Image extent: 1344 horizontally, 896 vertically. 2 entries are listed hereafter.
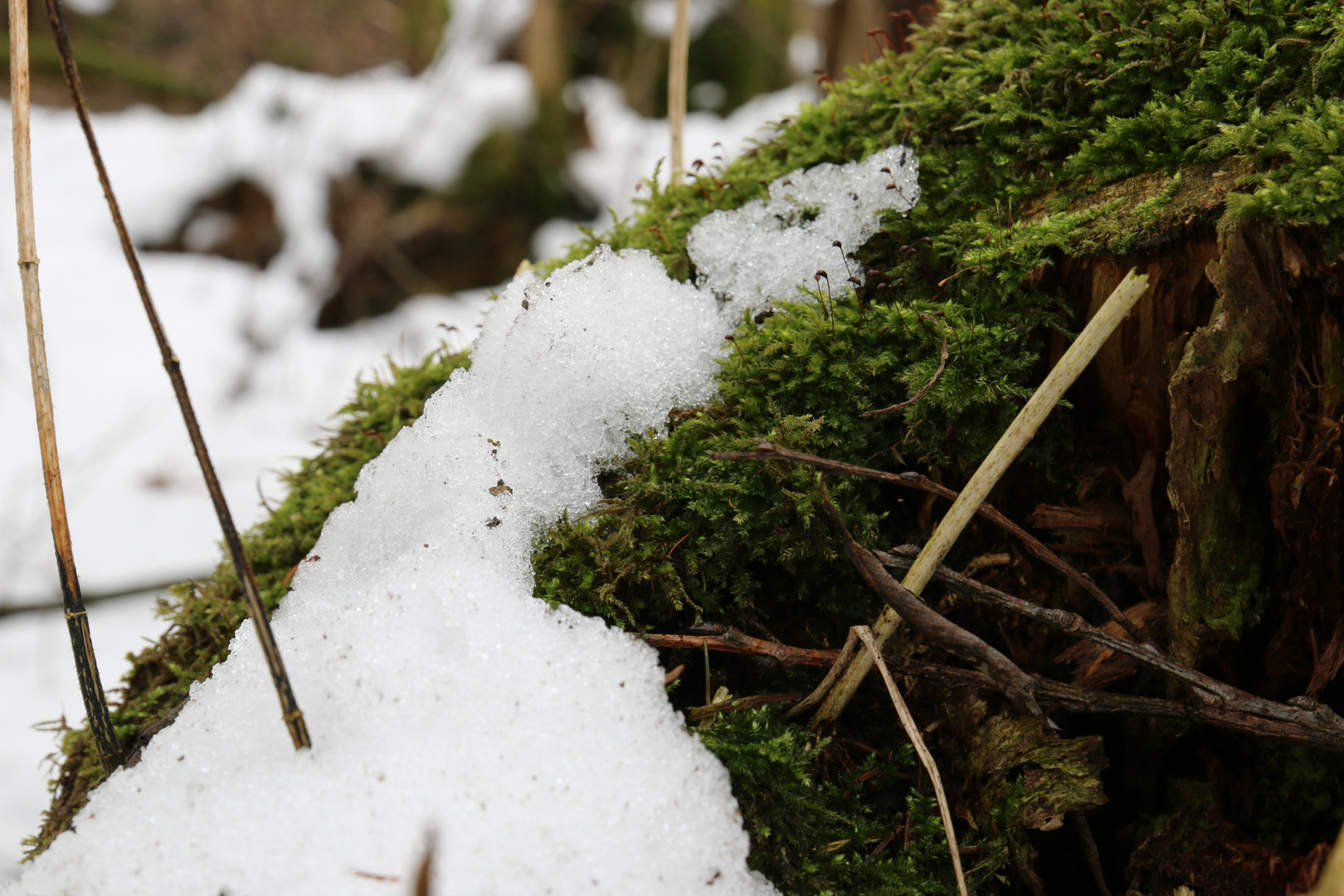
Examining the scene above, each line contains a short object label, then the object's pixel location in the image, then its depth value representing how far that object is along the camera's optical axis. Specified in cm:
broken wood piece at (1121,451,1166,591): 86
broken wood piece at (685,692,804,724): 82
